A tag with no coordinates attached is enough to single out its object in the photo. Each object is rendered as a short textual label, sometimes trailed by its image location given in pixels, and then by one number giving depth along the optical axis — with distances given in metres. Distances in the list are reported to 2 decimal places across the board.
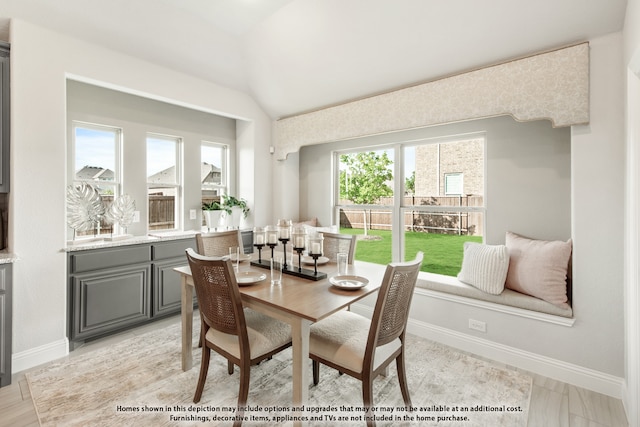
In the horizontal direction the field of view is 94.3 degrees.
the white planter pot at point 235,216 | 4.09
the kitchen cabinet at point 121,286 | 2.66
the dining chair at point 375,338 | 1.58
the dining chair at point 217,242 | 2.74
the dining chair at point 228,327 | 1.66
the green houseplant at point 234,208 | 4.05
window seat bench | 2.28
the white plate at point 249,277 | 1.94
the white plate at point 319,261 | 2.53
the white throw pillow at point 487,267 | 2.51
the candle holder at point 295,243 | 2.07
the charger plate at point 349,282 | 1.86
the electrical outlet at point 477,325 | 2.60
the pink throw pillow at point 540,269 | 2.28
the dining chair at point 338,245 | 2.65
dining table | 1.55
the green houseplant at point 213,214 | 3.90
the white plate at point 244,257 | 2.56
